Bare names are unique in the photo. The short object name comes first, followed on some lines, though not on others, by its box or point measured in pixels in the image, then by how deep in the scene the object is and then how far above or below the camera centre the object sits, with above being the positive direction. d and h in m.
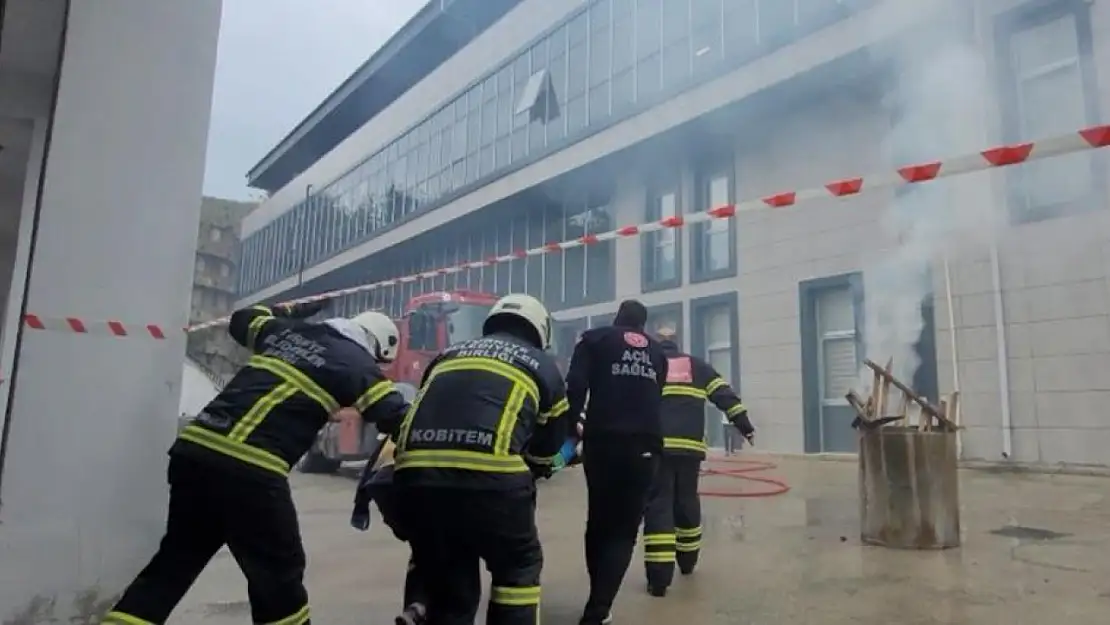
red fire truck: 10.56 +0.90
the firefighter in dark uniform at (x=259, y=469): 2.63 -0.23
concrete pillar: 3.51 +0.42
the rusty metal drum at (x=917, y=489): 4.92 -0.46
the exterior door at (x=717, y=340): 13.18 +1.19
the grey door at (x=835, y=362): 11.38 +0.72
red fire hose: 8.16 -0.78
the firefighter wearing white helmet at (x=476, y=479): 2.52 -0.24
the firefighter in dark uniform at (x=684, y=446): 4.16 -0.21
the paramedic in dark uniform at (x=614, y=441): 3.49 -0.15
